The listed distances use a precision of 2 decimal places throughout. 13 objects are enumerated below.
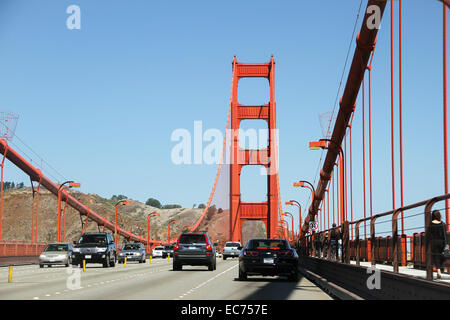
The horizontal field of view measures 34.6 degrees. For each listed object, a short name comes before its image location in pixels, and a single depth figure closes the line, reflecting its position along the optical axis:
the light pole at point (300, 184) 56.06
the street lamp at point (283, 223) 104.50
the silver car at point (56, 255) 38.88
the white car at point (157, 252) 79.88
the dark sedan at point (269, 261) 22.94
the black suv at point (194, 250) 30.59
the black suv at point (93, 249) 35.81
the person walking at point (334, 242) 22.62
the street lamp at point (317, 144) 34.50
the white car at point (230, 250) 61.97
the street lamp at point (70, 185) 57.61
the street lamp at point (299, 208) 72.68
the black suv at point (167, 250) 76.19
